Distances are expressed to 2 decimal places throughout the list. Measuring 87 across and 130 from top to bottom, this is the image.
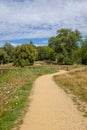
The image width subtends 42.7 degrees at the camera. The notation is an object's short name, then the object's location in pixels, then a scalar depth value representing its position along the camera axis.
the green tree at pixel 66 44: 31.08
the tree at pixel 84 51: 25.76
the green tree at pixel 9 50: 37.92
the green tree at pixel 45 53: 34.01
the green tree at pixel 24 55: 25.64
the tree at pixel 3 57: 36.25
